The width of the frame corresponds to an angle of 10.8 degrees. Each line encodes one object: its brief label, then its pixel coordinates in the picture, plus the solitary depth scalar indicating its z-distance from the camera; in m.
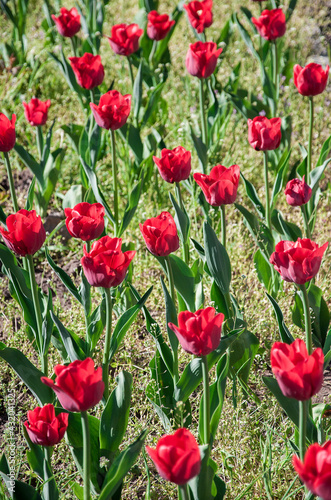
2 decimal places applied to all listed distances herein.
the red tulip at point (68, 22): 3.17
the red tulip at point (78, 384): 2.00
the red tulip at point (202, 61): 2.62
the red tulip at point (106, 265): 2.14
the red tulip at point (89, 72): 2.66
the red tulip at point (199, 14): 3.01
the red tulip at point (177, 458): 1.93
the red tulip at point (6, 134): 2.42
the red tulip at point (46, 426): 2.08
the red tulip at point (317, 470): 1.91
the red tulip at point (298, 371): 1.99
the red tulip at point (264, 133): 2.43
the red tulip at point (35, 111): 2.72
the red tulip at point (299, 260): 2.13
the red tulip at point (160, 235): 2.18
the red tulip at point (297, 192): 2.36
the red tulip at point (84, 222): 2.26
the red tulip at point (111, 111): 2.49
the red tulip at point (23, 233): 2.21
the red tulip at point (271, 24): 2.83
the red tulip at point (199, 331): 2.05
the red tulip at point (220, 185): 2.28
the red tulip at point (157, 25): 3.18
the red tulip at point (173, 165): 2.35
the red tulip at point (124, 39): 2.89
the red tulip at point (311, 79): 2.50
